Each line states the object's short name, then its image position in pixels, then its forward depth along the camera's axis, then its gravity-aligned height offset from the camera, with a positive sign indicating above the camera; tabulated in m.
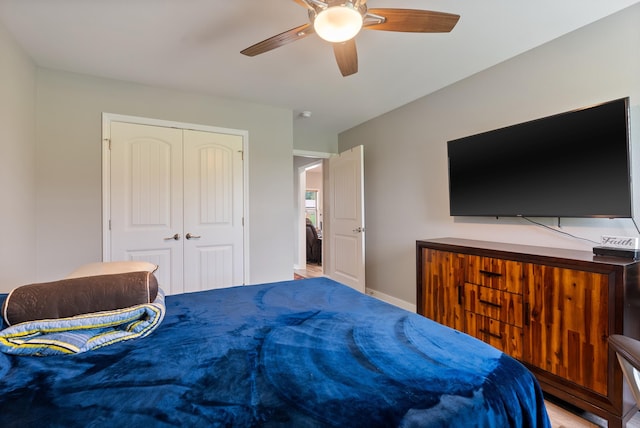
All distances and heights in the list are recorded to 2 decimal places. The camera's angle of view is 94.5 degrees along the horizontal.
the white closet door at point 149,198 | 2.88 +0.18
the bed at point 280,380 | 0.71 -0.47
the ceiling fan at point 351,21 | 1.43 +1.02
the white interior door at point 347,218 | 3.87 -0.06
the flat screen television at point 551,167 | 1.82 +0.33
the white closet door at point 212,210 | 3.19 +0.06
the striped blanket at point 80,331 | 0.98 -0.41
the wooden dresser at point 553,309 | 1.58 -0.62
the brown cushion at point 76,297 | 1.05 -0.30
